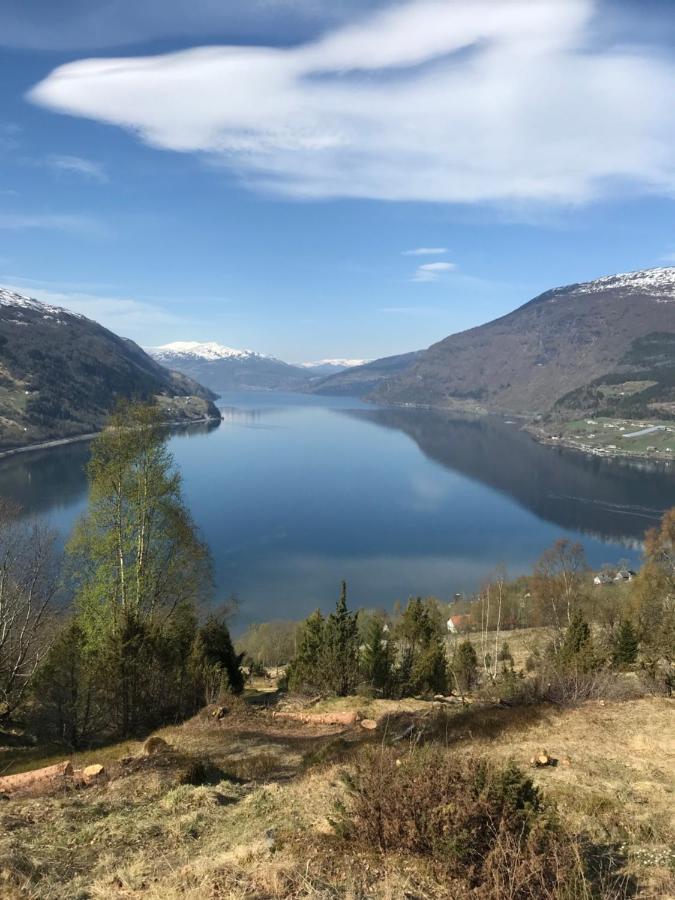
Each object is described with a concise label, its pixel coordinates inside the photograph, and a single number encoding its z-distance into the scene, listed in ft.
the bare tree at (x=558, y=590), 159.13
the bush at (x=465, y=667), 84.69
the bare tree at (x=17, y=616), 59.36
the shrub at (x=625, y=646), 78.48
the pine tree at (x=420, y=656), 72.49
